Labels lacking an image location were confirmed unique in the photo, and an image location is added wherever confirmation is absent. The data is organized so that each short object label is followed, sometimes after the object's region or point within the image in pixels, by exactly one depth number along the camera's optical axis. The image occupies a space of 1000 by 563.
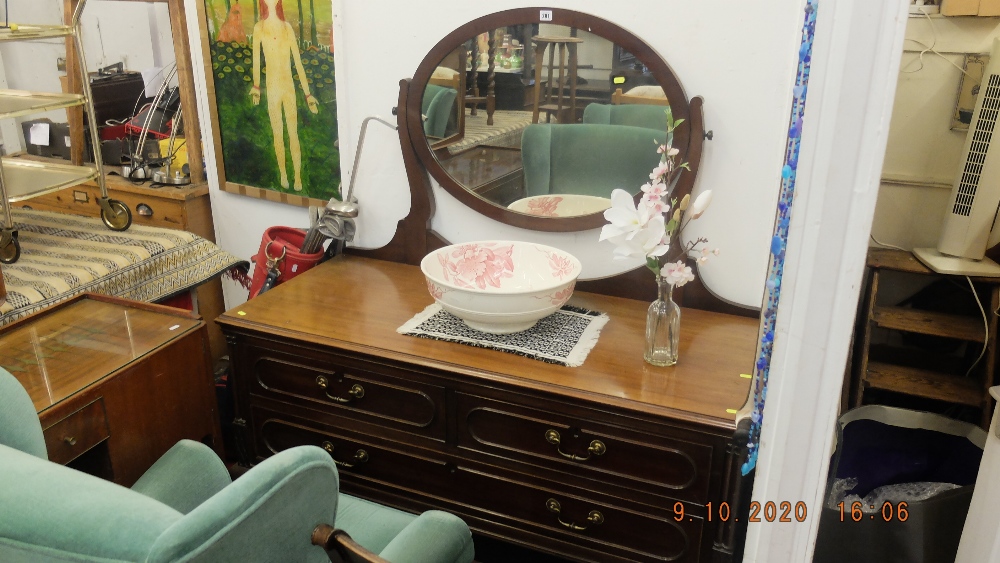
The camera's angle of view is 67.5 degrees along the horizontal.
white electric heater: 1.82
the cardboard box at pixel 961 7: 1.88
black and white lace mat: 1.60
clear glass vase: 1.52
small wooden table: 1.45
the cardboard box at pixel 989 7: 1.86
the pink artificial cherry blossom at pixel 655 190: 1.47
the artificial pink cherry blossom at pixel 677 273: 1.48
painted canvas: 2.09
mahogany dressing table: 1.46
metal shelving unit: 1.82
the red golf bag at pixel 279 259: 2.13
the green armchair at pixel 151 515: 0.78
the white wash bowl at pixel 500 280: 1.61
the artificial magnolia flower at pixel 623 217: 1.47
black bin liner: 1.68
